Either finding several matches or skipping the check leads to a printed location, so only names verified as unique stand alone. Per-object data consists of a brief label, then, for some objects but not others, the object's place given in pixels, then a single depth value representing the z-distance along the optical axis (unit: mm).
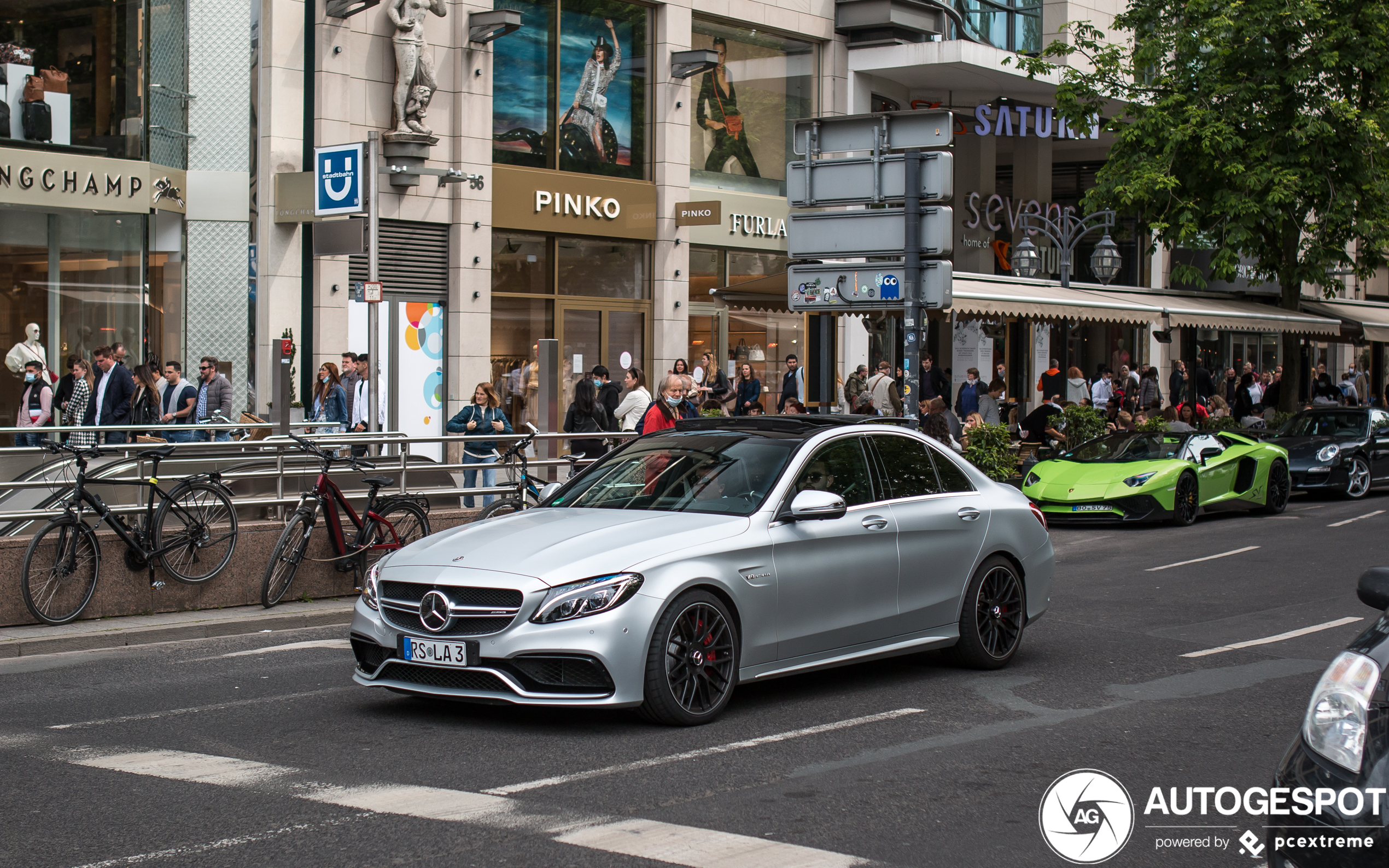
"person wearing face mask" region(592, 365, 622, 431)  21188
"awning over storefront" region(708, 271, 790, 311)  24578
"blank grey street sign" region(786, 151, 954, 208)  14719
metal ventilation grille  22109
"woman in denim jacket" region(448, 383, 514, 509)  15797
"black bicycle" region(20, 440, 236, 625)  10156
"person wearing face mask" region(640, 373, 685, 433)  15938
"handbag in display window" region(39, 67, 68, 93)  19906
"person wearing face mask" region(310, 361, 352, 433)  19531
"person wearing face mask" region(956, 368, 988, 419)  25234
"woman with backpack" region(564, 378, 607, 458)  16562
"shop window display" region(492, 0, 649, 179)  23812
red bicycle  11523
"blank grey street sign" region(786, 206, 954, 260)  14641
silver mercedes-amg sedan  6699
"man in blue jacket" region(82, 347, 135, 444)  17906
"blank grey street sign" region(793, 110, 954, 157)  14570
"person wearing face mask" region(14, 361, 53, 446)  18750
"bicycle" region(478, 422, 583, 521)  13500
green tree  25031
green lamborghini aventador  18203
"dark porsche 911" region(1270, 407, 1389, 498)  22438
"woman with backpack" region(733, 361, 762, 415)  24891
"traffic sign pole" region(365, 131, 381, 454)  14852
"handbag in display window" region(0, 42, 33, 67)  19578
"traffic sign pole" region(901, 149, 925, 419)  14648
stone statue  21891
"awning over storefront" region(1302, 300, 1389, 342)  35438
